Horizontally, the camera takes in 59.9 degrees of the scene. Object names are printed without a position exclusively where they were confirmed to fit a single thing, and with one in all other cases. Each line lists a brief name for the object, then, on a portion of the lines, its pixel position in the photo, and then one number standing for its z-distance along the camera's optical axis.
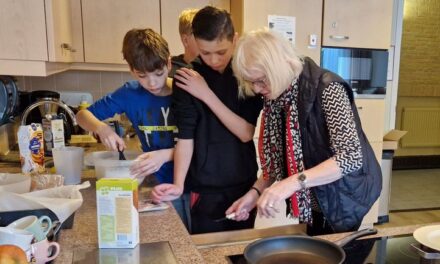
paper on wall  2.29
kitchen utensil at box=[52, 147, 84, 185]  1.24
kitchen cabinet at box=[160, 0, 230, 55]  2.26
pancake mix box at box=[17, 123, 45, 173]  1.30
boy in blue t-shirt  1.13
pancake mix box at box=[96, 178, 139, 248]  0.75
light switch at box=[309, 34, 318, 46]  2.40
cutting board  0.76
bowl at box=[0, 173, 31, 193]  0.94
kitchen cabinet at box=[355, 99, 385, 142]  2.58
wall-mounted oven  2.48
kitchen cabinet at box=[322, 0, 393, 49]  2.41
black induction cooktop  0.81
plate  0.81
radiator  4.54
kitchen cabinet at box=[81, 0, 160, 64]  2.20
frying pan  0.74
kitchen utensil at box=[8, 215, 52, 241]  0.69
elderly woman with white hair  0.98
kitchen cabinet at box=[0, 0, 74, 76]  1.26
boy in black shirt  1.16
